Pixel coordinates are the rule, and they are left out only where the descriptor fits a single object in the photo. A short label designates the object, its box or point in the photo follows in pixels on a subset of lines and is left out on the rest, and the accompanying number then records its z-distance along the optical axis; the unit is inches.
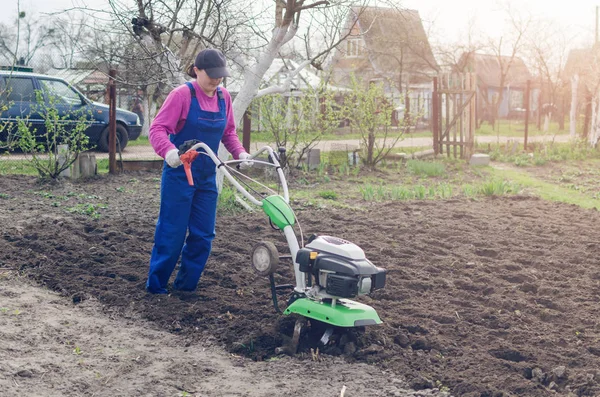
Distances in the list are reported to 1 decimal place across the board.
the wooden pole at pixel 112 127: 439.5
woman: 190.5
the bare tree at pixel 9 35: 745.6
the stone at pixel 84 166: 412.8
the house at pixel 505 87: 1748.8
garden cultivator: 155.8
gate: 598.5
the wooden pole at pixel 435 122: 627.8
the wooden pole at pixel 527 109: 727.1
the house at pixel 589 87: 766.5
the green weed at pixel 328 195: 387.2
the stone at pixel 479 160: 577.3
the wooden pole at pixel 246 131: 466.1
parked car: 533.0
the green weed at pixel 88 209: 313.0
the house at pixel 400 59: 1232.2
